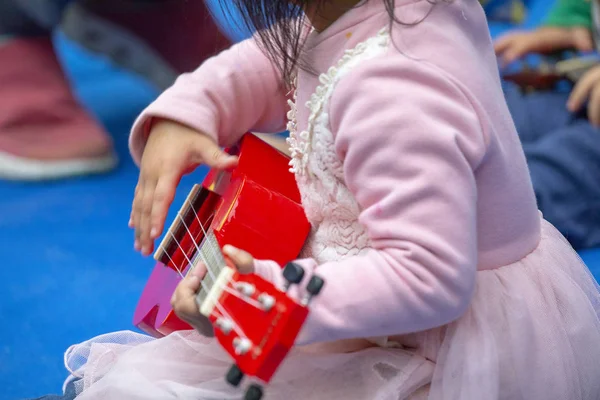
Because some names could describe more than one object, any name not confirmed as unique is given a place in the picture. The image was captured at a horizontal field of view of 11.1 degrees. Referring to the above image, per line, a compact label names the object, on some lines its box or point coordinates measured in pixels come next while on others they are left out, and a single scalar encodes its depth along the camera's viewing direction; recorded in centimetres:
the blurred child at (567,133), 305
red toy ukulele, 216
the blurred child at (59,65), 412
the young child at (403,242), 223
